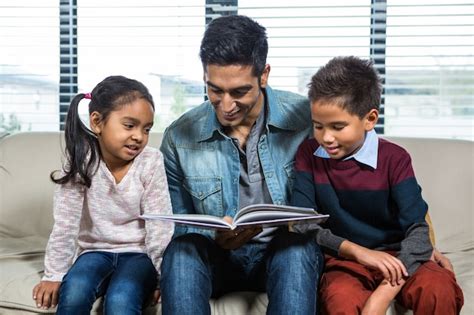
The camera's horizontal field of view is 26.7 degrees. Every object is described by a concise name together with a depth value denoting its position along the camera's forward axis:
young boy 2.06
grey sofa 2.59
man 2.00
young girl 2.23
